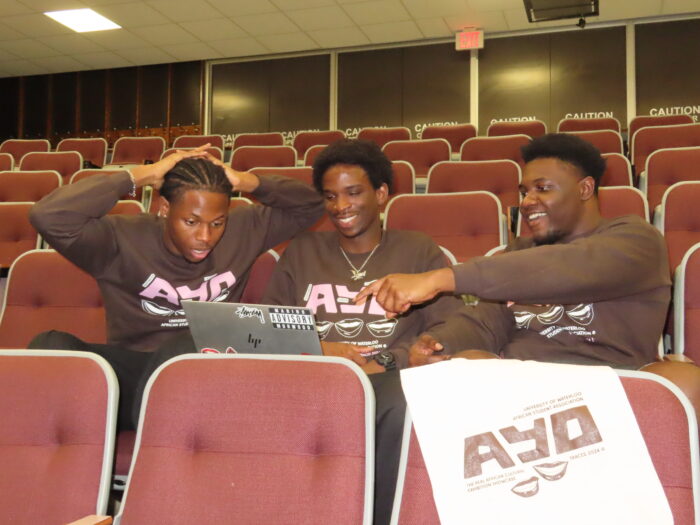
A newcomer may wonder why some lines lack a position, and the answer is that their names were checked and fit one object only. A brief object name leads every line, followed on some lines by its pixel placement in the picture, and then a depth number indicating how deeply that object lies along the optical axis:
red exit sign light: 7.18
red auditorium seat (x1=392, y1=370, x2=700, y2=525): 0.98
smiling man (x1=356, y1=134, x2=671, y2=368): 1.31
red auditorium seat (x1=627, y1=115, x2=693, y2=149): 5.07
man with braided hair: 1.82
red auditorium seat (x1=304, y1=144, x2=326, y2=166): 4.59
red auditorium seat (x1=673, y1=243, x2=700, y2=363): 1.71
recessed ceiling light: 6.67
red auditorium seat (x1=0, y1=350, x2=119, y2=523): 1.16
